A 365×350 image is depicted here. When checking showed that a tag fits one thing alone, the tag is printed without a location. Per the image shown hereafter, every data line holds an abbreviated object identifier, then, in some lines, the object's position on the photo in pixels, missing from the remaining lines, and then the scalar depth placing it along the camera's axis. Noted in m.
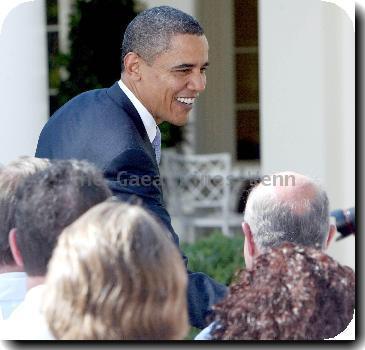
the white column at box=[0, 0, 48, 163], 8.52
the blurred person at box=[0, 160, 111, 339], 4.58
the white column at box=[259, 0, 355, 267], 11.15
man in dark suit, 5.97
